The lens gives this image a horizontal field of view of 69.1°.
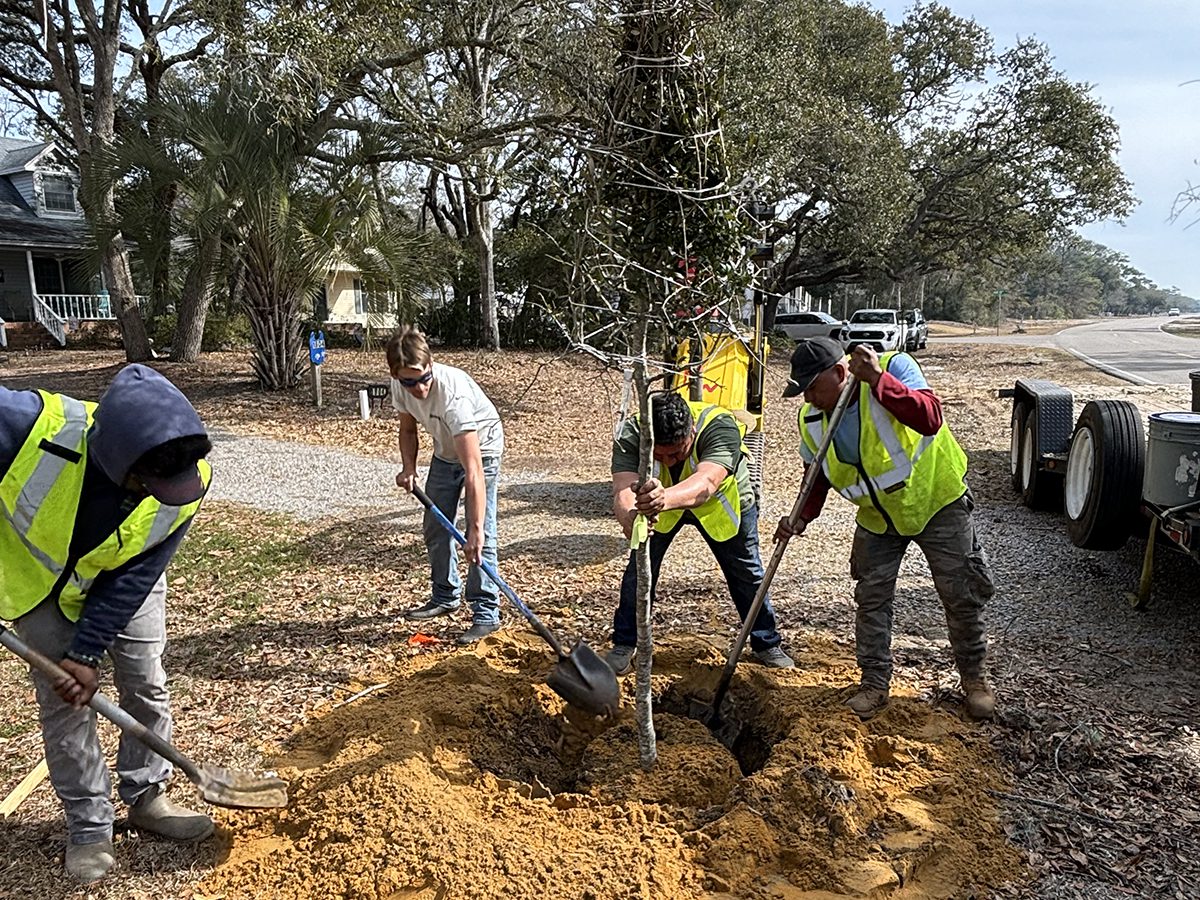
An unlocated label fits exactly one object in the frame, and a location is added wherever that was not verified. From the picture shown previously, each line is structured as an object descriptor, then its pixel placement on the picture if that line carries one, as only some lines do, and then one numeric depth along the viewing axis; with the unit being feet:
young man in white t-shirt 14.66
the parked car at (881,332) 80.59
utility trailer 15.15
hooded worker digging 8.54
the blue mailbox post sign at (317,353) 40.70
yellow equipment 21.21
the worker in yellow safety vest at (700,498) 12.12
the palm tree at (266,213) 37.55
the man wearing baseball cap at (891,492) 11.77
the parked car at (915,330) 92.84
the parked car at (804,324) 102.17
